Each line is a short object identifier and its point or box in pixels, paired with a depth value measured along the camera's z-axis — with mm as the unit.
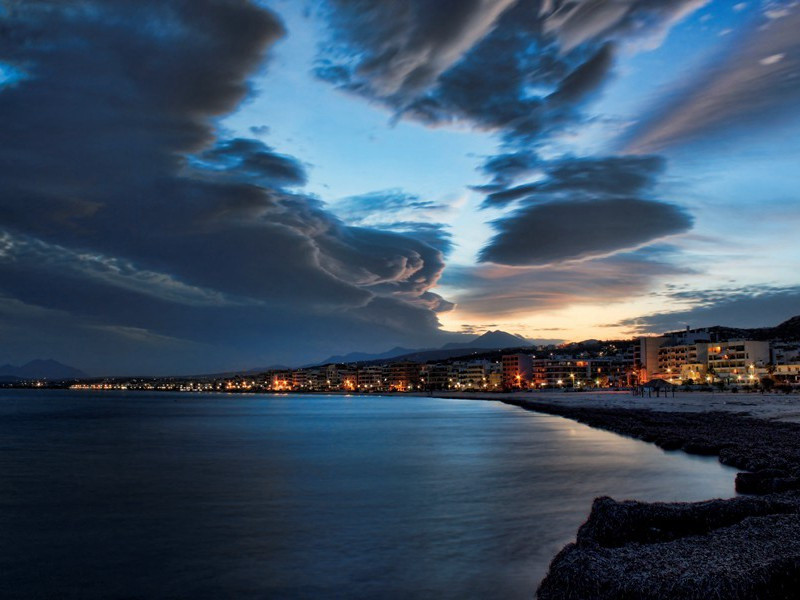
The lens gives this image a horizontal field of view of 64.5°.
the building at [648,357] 187750
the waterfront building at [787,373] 138375
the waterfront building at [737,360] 150750
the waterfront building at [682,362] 162500
